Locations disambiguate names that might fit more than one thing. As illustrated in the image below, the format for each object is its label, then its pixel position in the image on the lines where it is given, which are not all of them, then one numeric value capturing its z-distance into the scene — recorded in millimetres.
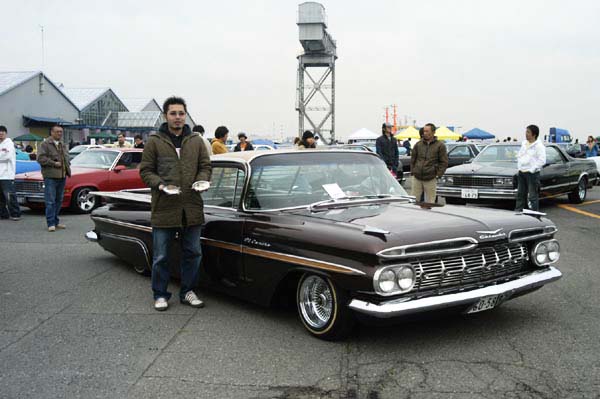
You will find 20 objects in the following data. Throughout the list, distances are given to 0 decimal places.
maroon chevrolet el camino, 3873
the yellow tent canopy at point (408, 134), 37756
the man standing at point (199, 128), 12359
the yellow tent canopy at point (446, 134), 35750
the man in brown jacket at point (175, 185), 5020
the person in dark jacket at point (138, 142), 16391
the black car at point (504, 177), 11594
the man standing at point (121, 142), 16164
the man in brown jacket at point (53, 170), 9766
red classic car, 12281
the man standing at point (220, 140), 10969
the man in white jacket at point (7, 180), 11320
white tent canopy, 40812
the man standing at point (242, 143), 13594
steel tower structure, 74375
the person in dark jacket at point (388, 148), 13736
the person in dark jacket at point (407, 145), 26219
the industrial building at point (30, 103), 47875
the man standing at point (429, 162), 9578
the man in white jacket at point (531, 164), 10172
